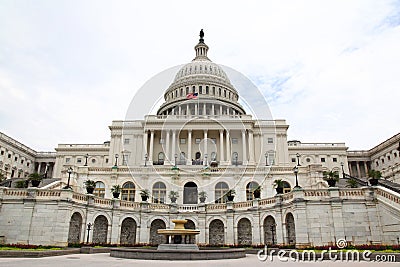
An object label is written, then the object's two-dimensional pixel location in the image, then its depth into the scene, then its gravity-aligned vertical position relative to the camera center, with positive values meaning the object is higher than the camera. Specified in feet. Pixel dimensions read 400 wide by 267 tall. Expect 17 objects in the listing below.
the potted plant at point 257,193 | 119.24 +14.76
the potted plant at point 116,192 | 126.93 +16.18
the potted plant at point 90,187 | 117.77 +16.60
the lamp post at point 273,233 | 107.96 +0.12
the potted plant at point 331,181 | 97.40 +15.61
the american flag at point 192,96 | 278.67 +117.64
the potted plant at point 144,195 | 129.17 +14.91
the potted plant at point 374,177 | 95.66 +17.71
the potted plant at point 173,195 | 135.48 +17.85
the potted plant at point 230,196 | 124.26 +14.21
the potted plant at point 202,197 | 139.13 +15.72
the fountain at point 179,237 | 80.48 -0.89
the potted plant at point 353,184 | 116.67 +17.76
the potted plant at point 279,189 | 110.63 +15.01
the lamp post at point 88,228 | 106.59 +1.73
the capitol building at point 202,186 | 94.63 +22.78
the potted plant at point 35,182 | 102.94 +15.95
